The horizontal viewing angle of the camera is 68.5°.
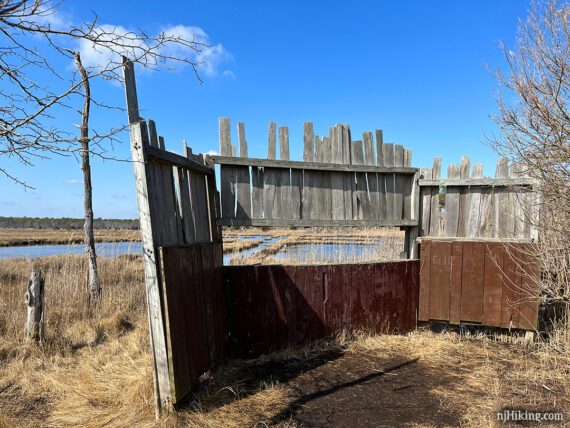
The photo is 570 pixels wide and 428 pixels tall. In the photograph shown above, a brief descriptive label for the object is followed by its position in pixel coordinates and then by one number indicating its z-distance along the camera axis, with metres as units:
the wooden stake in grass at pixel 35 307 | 5.39
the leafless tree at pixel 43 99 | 2.36
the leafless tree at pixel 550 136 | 3.63
